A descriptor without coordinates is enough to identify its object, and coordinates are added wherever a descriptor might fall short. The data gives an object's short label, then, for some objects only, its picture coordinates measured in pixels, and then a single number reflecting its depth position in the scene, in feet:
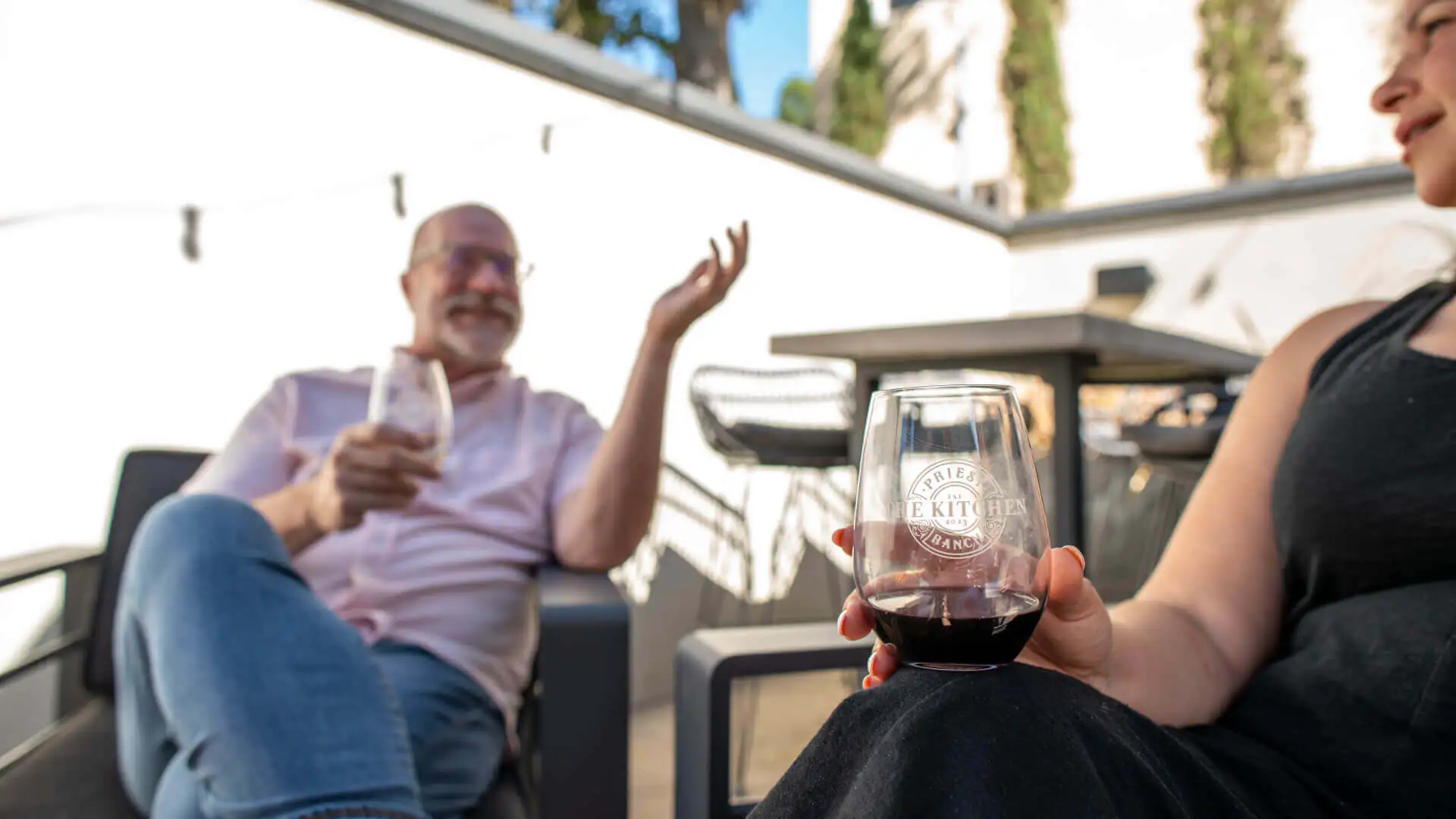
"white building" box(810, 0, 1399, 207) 33.42
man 3.41
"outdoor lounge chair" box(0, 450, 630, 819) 3.76
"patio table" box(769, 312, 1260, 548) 5.88
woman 1.88
